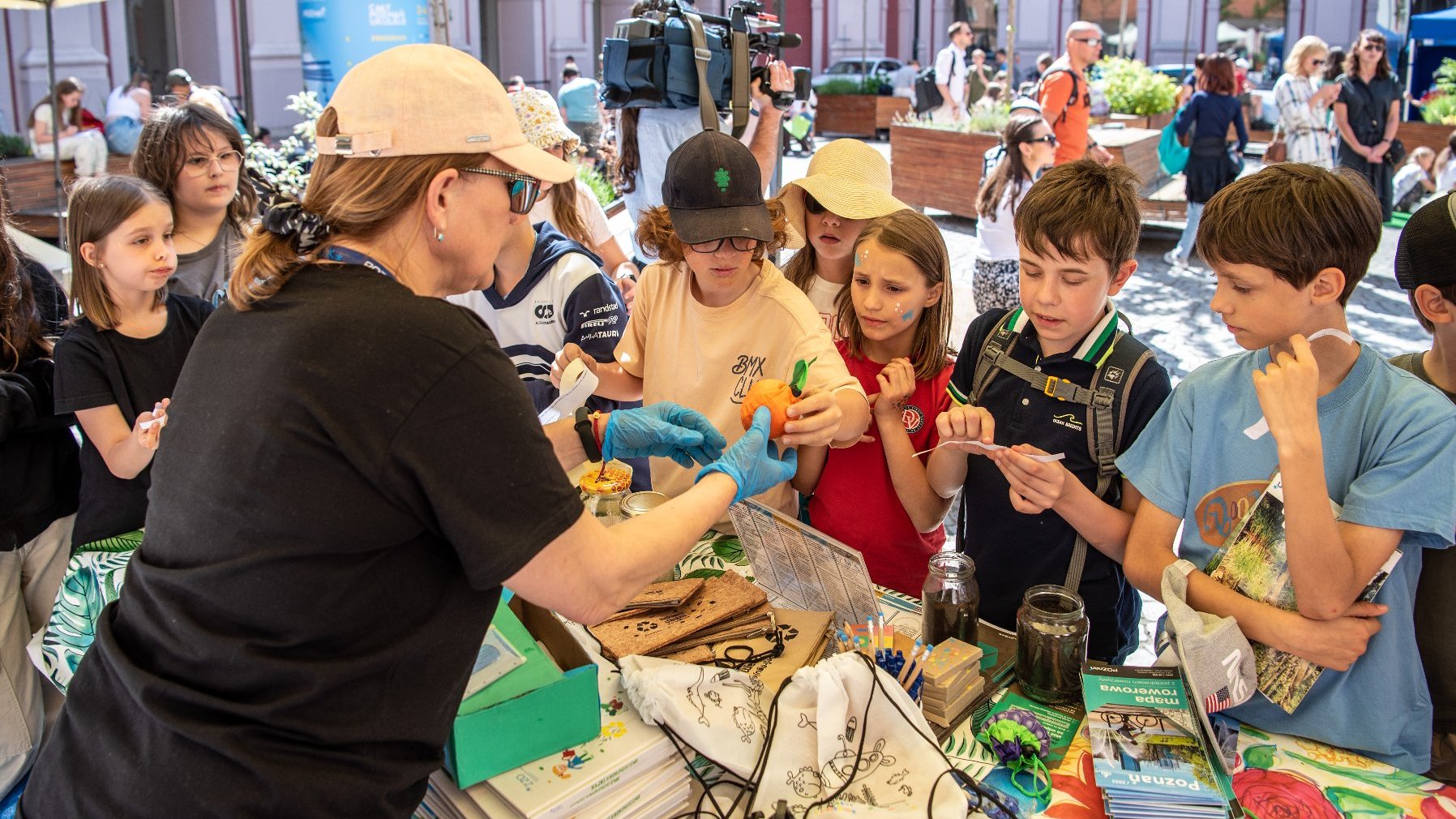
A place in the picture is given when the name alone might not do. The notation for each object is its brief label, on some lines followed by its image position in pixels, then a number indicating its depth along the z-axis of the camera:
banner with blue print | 11.81
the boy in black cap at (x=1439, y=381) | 1.77
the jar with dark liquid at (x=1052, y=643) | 1.80
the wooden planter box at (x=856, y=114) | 19.48
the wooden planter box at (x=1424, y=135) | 12.02
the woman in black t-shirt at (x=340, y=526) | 1.25
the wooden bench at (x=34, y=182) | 8.81
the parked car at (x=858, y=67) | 24.25
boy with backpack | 2.04
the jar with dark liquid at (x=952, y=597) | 1.94
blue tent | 14.09
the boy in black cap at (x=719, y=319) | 2.30
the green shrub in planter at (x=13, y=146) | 10.38
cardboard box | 1.54
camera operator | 4.28
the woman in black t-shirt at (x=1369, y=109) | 9.51
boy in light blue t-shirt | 1.62
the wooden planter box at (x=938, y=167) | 10.68
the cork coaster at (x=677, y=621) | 1.94
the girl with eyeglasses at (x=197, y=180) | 3.35
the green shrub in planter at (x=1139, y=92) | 14.83
